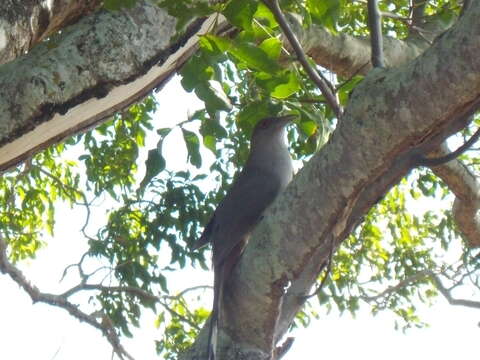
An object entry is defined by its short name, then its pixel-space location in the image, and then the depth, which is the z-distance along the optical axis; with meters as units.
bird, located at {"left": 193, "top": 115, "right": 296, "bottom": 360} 7.01
